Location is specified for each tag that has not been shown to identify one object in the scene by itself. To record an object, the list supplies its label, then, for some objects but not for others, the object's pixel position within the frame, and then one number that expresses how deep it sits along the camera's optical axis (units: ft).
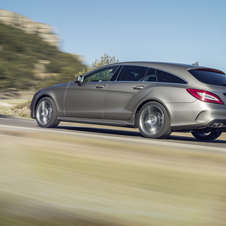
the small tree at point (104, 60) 152.46
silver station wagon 22.33
